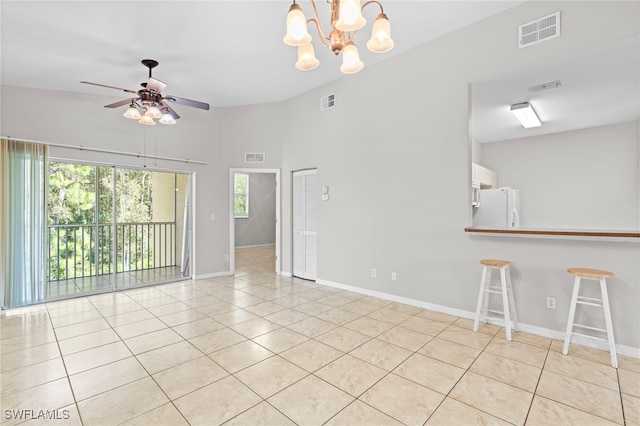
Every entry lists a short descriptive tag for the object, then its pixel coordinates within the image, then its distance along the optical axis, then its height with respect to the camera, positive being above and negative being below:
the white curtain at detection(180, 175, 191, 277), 5.86 -0.48
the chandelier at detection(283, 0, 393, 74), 1.81 +1.22
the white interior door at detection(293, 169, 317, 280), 5.51 -0.23
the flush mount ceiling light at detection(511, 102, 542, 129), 4.50 +1.60
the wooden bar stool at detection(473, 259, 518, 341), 2.99 -0.88
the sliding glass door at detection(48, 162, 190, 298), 5.08 -0.26
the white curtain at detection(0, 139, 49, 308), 3.95 -0.12
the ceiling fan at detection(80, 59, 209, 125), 3.68 +1.46
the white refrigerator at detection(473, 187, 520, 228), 4.05 +0.04
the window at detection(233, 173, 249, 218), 10.12 +0.63
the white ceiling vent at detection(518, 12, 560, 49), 2.91 +1.86
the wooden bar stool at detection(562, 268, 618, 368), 2.51 -0.83
